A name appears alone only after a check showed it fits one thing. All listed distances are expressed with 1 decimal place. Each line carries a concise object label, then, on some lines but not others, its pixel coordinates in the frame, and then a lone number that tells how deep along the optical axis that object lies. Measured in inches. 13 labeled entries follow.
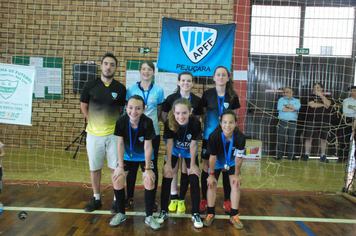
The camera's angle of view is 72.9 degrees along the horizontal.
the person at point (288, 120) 185.0
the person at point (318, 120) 186.3
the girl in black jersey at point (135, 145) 84.1
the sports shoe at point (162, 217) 87.5
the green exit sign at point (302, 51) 193.5
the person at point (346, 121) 177.8
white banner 122.2
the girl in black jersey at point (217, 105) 95.2
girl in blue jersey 94.2
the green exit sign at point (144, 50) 188.9
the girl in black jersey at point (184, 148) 86.3
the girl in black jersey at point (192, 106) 93.2
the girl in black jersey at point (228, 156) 85.2
